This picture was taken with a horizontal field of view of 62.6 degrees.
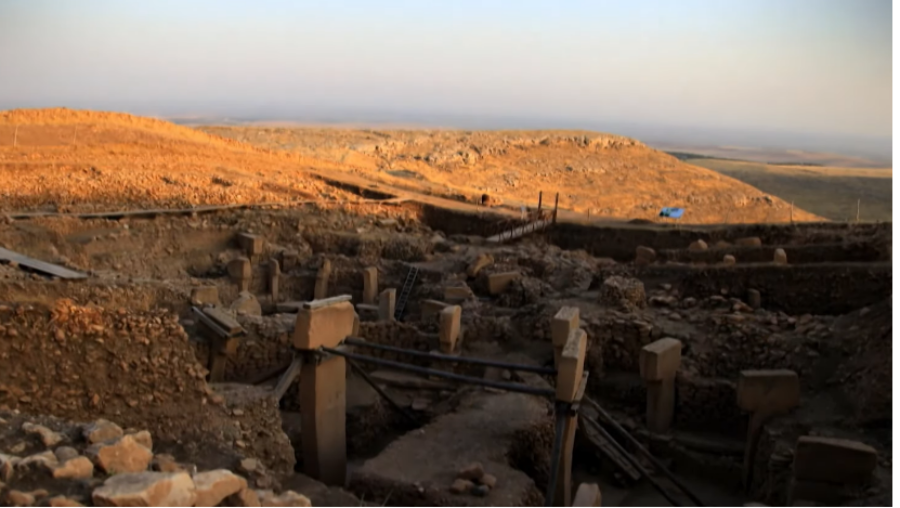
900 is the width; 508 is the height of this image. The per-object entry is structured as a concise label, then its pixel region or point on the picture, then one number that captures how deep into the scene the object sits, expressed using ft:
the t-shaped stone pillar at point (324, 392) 25.43
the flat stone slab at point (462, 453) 23.30
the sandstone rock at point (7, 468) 14.33
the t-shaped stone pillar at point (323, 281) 52.08
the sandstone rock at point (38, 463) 14.55
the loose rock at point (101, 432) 16.26
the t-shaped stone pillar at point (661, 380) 30.96
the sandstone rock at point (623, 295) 39.42
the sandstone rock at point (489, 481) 23.53
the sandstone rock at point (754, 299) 42.88
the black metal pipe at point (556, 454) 20.65
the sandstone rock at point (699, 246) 54.73
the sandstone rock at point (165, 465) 15.63
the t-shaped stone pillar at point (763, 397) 27.89
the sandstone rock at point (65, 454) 15.11
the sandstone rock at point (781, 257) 47.91
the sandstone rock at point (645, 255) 50.72
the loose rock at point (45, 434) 16.42
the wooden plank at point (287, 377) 26.27
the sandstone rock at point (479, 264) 51.11
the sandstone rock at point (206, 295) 36.60
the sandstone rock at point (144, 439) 17.15
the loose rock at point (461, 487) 23.00
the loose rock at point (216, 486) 13.64
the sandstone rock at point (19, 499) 13.20
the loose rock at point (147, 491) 12.57
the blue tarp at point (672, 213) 88.85
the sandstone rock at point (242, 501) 14.16
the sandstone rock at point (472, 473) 23.88
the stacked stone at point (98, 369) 23.12
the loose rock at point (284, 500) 14.66
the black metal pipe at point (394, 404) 30.29
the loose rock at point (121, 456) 14.99
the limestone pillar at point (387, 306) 43.11
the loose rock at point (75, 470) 14.34
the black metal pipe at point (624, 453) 23.15
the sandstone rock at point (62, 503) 12.88
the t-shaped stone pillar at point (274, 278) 51.52
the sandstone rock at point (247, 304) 39.93
